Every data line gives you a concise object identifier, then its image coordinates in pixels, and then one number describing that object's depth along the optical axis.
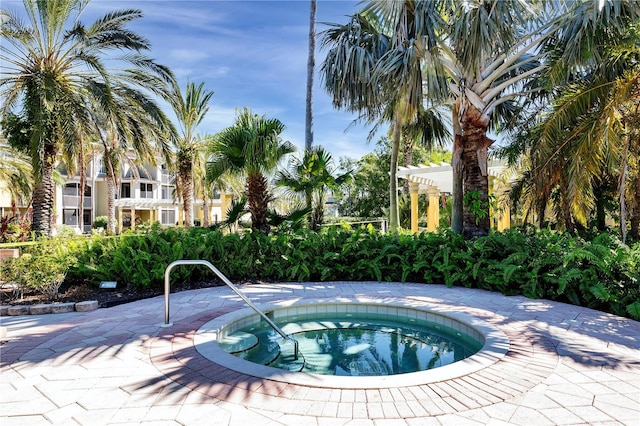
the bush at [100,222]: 33.53
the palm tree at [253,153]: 9.07
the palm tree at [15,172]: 16.81
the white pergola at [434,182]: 13.23
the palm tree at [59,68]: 9.84
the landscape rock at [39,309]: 6.00
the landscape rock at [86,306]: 6.16
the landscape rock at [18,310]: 5.96
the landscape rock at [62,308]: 6.06
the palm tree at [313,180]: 10.62
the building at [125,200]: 34.88
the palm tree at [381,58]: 7.58
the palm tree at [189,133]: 20.20
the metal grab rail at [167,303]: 4.61
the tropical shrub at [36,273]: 6.45
